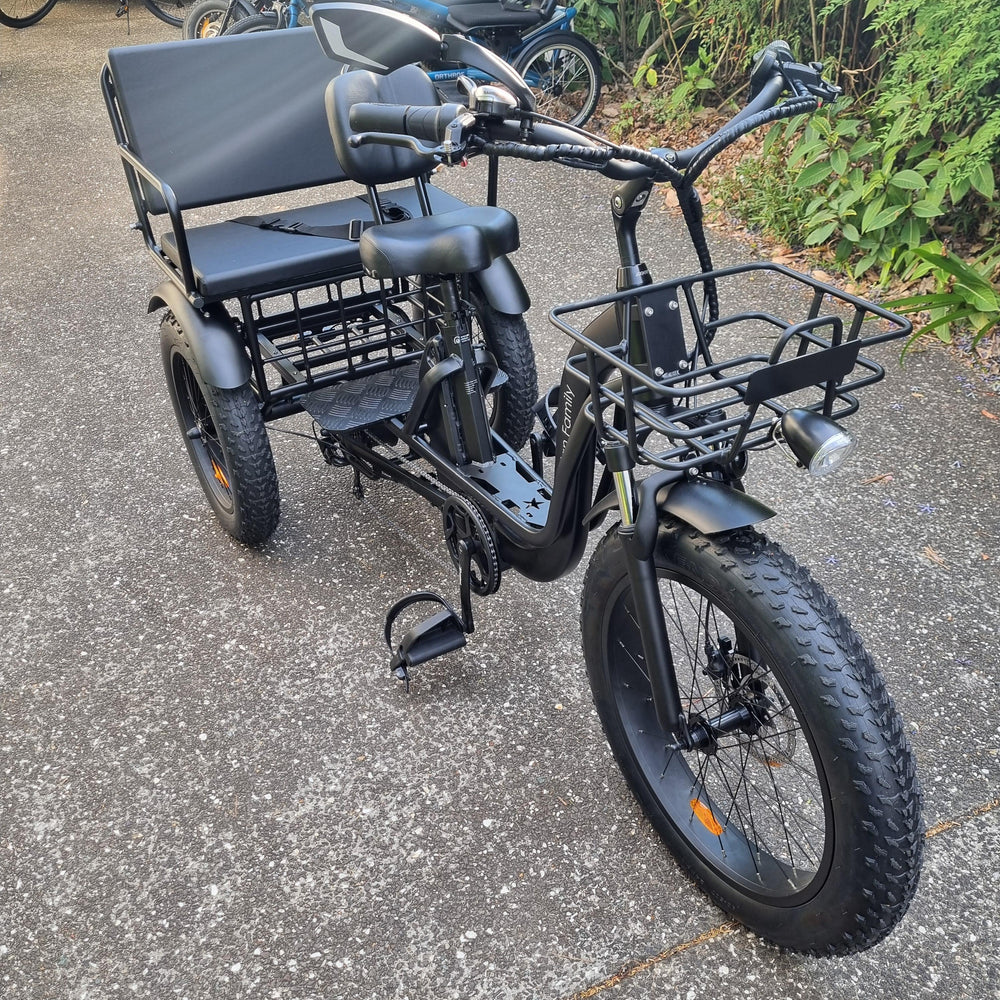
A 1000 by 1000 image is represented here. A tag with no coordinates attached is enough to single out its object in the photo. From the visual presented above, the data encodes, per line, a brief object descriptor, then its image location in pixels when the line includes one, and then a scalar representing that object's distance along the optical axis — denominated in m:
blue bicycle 5.98
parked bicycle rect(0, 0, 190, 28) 8.50
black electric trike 1.46
